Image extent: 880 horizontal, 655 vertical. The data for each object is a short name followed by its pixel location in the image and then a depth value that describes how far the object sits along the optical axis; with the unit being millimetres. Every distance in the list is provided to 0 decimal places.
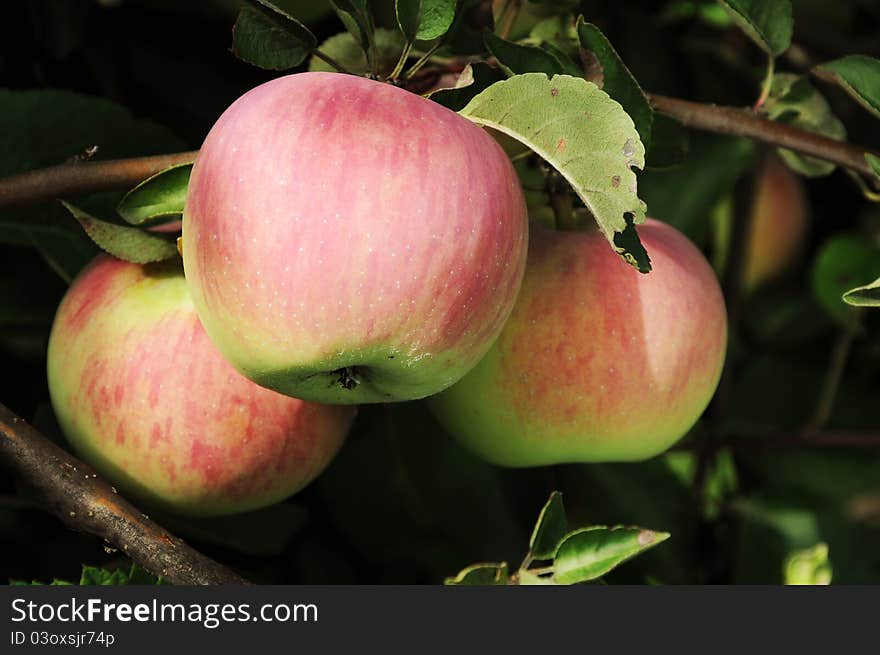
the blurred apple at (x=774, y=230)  1724
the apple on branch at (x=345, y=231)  1138
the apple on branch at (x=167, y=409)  1187
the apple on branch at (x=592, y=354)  1198
